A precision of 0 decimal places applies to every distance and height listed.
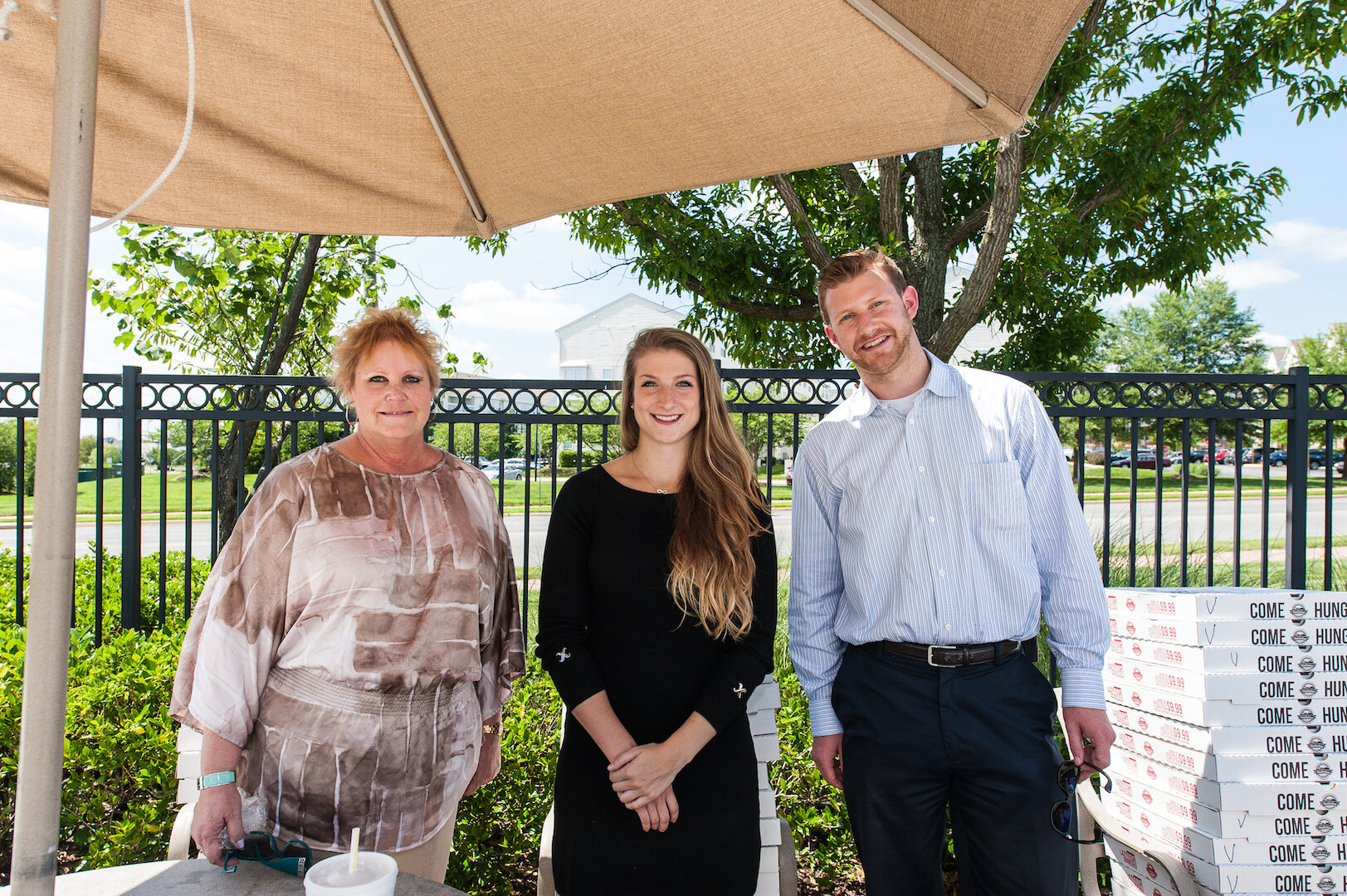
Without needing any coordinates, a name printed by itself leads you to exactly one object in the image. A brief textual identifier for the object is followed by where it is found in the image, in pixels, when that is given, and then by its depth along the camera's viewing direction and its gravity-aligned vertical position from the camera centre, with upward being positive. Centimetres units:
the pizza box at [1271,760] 237 -90
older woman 192 -48
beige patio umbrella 119 +82
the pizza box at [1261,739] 239 -84
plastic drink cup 122 -68
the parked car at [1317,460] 5035 +7
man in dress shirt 214 -41
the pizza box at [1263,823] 234 -107
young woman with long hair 209 -51
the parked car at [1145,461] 4066 -5
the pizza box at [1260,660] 243 -61
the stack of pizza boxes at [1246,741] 234 -85
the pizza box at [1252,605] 244 -45
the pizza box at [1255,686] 241 -69
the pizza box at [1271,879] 231 -122
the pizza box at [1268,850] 233 -114
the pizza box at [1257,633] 244 -53
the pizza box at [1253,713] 240 -77
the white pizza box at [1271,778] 237 -95
